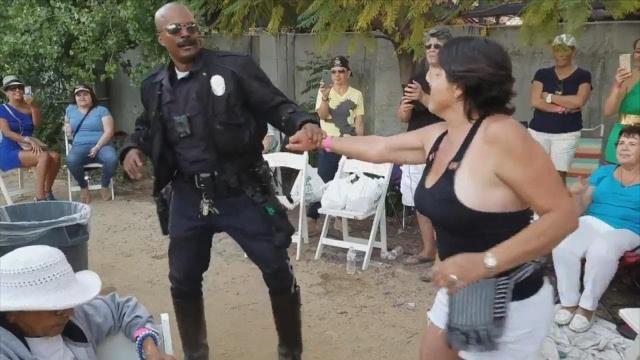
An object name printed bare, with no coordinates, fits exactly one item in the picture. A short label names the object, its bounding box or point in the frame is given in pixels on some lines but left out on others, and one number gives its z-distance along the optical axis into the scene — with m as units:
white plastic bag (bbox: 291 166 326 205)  5.74
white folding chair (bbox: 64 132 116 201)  7.56
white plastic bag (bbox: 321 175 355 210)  5.34
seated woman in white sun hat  2.03
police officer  3.17
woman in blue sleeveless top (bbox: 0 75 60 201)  7.27
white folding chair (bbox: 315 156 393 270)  5.29
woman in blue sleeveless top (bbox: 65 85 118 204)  7.49
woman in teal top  4.00
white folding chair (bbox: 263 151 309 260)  5.58
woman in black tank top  1.90
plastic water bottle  5.23
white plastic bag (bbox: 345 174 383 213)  5.29
